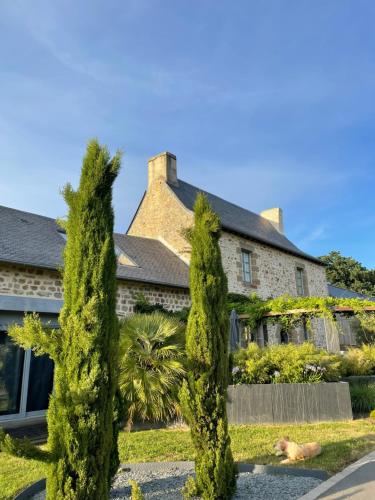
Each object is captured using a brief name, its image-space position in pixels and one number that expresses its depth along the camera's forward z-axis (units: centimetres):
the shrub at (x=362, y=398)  743
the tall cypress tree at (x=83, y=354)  260
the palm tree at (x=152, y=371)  688
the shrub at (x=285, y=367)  725
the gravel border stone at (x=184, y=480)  344
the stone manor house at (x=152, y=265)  778
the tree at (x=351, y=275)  4125
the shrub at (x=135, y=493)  268
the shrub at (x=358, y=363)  856
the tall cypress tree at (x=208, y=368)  324
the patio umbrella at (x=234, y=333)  954
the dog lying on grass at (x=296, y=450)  438
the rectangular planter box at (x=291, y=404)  673
